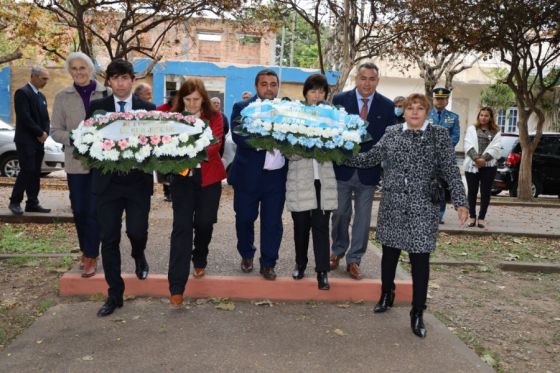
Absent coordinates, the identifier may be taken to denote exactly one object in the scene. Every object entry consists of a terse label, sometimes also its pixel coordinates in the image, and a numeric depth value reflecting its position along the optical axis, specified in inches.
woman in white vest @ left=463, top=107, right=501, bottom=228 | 325.1
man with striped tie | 203.9
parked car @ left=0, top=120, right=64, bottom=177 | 525.3
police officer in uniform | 304.7
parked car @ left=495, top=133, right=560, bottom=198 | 556.1
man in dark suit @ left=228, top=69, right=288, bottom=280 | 192.2
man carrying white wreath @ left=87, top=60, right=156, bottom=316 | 171.9
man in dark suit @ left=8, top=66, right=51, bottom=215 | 300.5
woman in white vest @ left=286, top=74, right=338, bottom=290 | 187.8
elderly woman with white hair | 192.9
